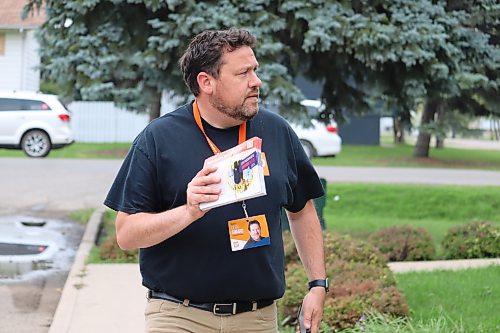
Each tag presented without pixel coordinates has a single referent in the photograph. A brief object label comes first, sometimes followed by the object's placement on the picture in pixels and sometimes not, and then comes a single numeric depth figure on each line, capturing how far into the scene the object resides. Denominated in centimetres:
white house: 2794
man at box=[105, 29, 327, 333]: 340
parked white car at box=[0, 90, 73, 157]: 2266
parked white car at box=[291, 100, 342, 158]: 2652
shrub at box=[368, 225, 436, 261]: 1060
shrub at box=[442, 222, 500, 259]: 1058
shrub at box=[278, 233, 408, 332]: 626
